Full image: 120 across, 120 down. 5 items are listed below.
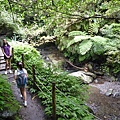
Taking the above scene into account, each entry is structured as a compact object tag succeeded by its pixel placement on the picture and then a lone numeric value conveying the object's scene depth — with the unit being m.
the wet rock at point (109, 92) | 6.06
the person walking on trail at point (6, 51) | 4.90
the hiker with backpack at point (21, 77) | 3.47
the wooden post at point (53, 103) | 3.00
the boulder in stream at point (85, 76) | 6.92
